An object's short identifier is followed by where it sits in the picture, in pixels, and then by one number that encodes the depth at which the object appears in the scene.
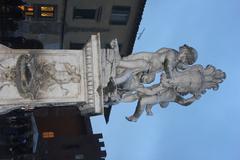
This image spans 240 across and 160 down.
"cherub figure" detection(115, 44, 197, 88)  12.77
